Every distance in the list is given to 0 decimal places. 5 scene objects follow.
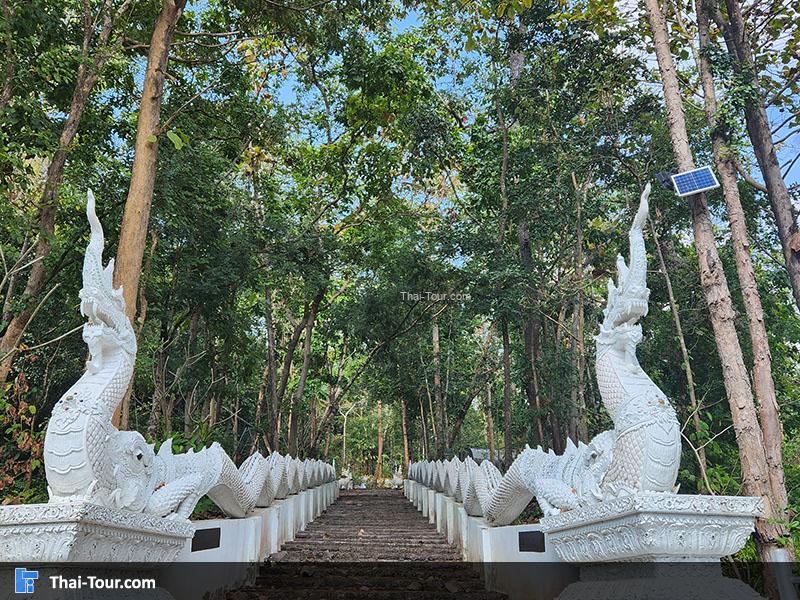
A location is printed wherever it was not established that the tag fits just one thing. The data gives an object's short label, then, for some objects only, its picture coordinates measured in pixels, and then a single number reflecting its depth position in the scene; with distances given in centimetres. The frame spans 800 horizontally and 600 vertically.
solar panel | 591
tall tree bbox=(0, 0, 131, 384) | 641
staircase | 486
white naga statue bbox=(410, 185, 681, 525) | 293
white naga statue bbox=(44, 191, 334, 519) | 288
